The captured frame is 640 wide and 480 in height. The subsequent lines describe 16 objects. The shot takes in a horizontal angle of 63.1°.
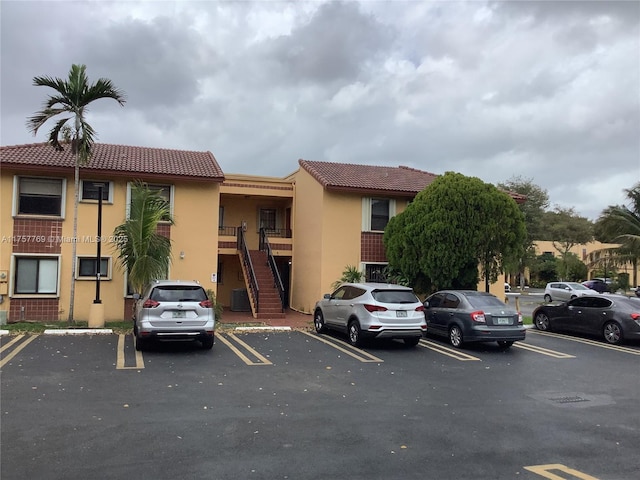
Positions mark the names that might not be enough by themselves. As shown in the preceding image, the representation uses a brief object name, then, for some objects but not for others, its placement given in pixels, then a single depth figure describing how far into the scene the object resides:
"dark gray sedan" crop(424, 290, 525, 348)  12.69
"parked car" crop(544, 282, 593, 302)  35.19
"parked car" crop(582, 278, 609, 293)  40.08
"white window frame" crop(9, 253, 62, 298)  16.45
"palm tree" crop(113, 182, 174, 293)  15.12
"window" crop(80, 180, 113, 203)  17.34
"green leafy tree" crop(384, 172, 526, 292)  16.94
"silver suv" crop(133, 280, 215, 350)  11.05
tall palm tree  14.45
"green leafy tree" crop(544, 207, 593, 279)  52.47
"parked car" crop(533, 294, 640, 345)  14.16
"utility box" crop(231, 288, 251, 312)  21.56
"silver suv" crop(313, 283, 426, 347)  12.30
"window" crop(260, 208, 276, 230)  24.30
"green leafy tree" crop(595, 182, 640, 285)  29.59
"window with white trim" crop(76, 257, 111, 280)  17.17
